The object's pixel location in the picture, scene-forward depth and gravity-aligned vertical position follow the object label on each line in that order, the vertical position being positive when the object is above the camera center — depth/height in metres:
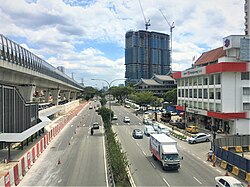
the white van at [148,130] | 33.11 -6.19
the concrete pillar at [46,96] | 59.42 -0.24
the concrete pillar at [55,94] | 58.27 +0.37
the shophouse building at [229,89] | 33.36 +1.07
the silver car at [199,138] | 28.21 -6.44
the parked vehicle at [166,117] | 46.30 -5.33
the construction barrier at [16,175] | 14.80 -6.26
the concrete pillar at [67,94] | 86.97 +0.55
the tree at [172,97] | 78.11 -0.79
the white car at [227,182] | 12.72 -5.92
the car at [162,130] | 32.97 -6.15
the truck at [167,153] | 17.37 -5.32
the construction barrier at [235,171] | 16.90 -6.72
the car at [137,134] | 31.21 -6.34
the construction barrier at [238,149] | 24.45 -6.90
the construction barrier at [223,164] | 18.45 -6.75
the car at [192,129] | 34.75 -6.20
